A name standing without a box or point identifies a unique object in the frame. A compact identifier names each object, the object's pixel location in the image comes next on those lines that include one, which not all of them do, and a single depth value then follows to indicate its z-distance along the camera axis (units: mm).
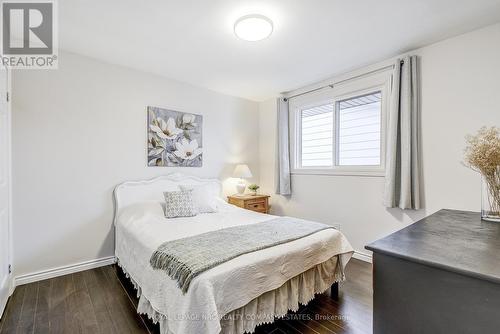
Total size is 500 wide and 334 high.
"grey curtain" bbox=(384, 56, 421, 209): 2408
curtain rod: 2675
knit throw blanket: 1342
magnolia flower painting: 3043
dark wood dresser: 706
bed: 1246
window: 2855
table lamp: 3742
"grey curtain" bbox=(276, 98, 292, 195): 3725
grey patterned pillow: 2558
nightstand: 3527
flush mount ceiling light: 1878
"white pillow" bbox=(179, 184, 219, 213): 2799
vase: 1403
